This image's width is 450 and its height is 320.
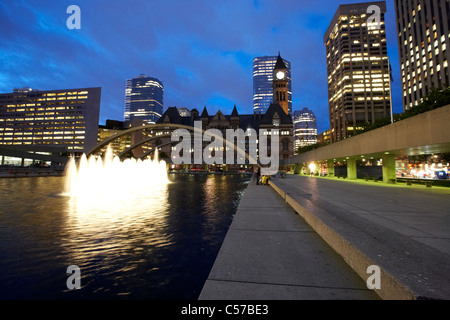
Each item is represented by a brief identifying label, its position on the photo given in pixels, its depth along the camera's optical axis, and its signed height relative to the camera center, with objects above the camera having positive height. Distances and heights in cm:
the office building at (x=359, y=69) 12650 +6203
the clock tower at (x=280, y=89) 11300 +4374
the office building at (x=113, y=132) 17750 +3201
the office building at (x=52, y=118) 14388 +3772
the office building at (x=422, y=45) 7381 +4870
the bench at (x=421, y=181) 1973 -129
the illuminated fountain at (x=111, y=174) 1542 -54
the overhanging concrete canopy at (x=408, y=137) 1384 +281
